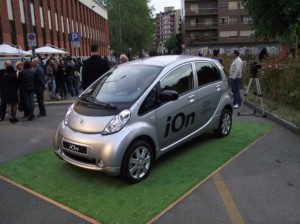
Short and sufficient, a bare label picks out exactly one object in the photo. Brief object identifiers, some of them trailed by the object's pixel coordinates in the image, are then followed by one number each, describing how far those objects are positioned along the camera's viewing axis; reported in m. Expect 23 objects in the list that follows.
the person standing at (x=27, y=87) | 7.61
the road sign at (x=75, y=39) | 14.46
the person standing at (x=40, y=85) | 8.03
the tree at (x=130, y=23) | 54.70
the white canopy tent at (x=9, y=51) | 12.09
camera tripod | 7.37
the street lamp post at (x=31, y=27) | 13.08
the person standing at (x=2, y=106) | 7.78
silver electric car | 3.66
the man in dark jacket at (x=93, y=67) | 5.95
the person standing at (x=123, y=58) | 7.86
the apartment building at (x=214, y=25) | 52.31
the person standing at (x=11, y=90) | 7.36
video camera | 7.56
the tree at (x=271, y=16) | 13.98
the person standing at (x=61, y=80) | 11.36
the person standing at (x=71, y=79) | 11.82
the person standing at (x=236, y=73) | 8.19
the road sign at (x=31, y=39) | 12.41
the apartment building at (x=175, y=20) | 139.01
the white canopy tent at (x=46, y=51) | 15.37
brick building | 19.23
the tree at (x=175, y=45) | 67.97
